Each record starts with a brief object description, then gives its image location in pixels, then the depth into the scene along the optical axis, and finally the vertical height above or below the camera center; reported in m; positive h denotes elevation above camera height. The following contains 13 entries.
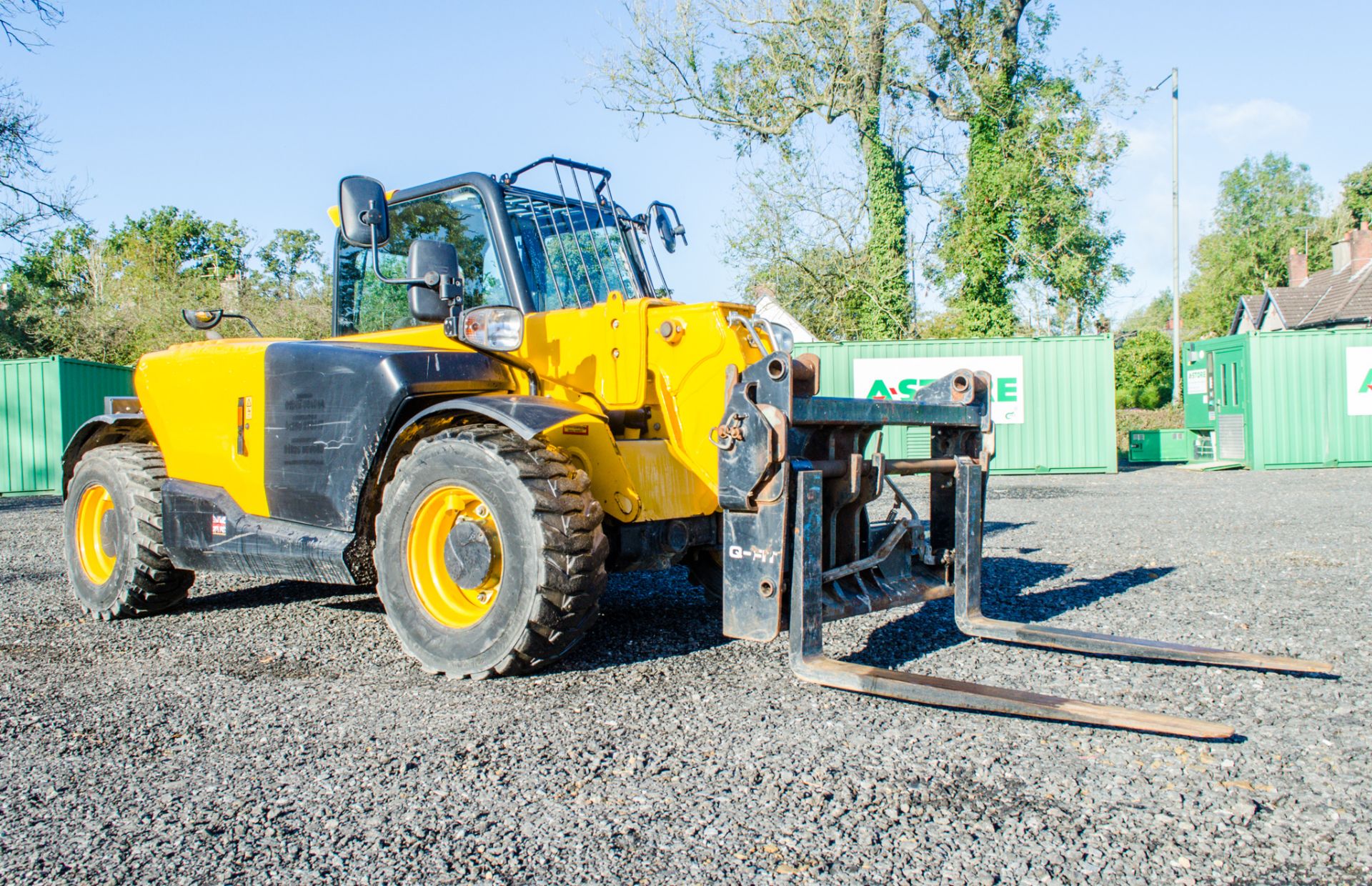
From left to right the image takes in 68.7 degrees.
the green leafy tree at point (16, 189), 23.16 +6.30
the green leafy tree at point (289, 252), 46.19 +9.21
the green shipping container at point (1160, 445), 23.73 -0.22
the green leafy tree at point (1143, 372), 42.16 +2.72
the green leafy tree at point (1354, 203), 64.31 +14.98
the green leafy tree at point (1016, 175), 27.03 +7.13
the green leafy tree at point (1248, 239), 67.69 +13.59
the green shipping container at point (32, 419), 20.38 +0.68
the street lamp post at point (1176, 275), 34.69 +5.52
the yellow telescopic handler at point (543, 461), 4.16 -0.07
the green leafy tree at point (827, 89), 26.52 +9.69
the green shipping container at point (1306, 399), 20.25 +0.71
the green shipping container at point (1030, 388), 20.86 +1.07
